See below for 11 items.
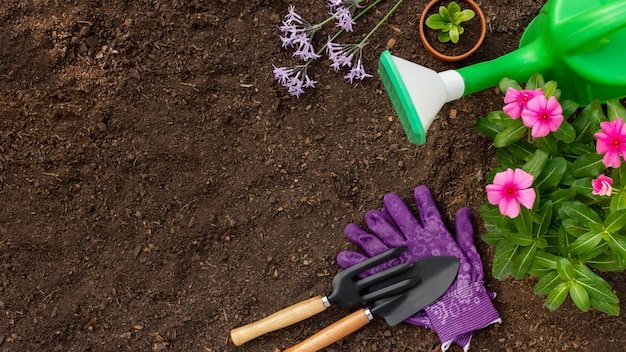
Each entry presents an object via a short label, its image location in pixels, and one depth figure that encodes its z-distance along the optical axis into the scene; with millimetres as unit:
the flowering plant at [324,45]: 1639
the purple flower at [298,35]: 1636
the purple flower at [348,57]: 1651
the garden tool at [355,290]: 1607
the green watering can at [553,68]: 1257
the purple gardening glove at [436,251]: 1617
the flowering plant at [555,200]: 1164
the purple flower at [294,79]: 1661
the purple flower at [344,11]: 1633
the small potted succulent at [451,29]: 1635
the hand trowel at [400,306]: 1604
